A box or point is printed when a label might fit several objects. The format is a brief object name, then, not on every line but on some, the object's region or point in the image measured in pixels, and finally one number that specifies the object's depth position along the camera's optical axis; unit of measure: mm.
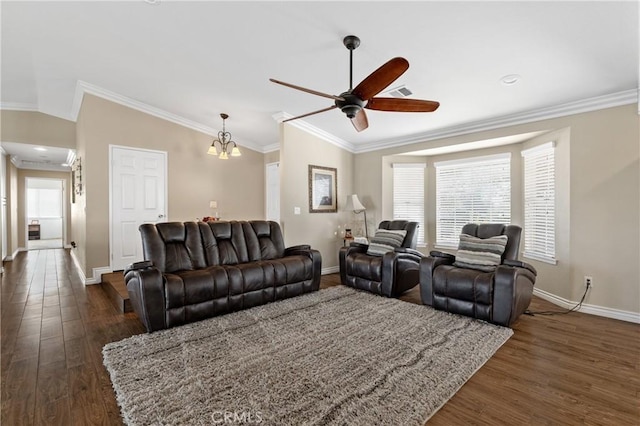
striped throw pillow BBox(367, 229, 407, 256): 4207
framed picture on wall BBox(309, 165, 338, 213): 5259
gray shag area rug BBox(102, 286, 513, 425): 1655
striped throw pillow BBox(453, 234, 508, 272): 3256
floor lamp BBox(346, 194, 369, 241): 5438
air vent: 3418
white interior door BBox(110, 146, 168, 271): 4938
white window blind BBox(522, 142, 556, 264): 3910
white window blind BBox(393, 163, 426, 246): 5609
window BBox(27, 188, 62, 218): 11234
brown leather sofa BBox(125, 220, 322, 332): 2771
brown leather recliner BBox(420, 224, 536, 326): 2836
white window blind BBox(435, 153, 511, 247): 4680
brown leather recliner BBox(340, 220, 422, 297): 3850
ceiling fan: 2113
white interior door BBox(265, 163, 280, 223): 6863
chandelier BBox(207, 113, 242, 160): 5130
